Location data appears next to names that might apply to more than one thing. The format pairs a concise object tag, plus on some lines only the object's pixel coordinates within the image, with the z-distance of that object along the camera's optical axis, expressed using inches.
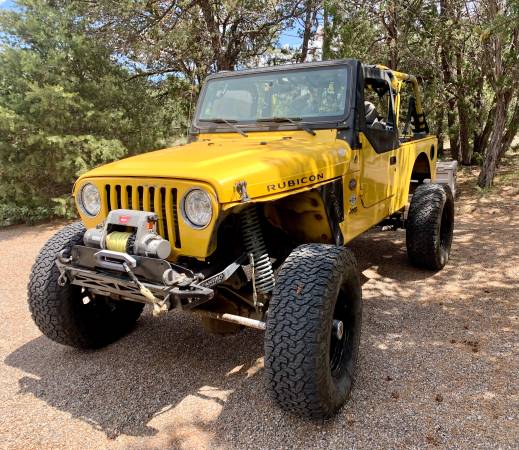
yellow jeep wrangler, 92.9
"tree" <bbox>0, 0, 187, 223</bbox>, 301.0
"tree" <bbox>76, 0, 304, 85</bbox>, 338.6
